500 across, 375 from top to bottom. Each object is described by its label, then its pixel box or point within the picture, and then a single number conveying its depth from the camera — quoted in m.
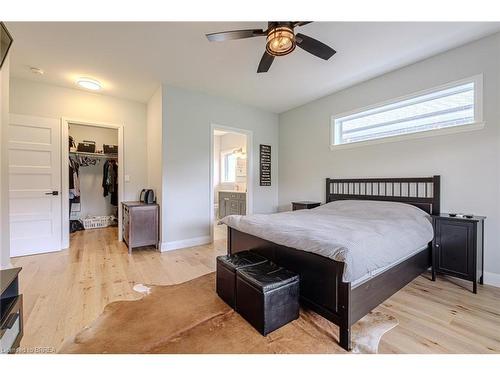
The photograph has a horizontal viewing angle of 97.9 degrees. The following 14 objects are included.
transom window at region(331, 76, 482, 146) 2.48
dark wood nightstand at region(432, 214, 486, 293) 2.15
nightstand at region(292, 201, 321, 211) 3.89
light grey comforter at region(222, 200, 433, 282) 1.49
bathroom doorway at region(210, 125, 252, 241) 4.46
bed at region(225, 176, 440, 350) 1.46
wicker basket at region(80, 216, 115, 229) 5.01
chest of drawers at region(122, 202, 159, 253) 3.40
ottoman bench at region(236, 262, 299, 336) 1.52
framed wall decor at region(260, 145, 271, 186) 4.71
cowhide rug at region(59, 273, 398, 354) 1.43
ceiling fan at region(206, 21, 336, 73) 1.78
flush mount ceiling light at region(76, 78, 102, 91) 3.24
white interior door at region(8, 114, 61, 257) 3.18
